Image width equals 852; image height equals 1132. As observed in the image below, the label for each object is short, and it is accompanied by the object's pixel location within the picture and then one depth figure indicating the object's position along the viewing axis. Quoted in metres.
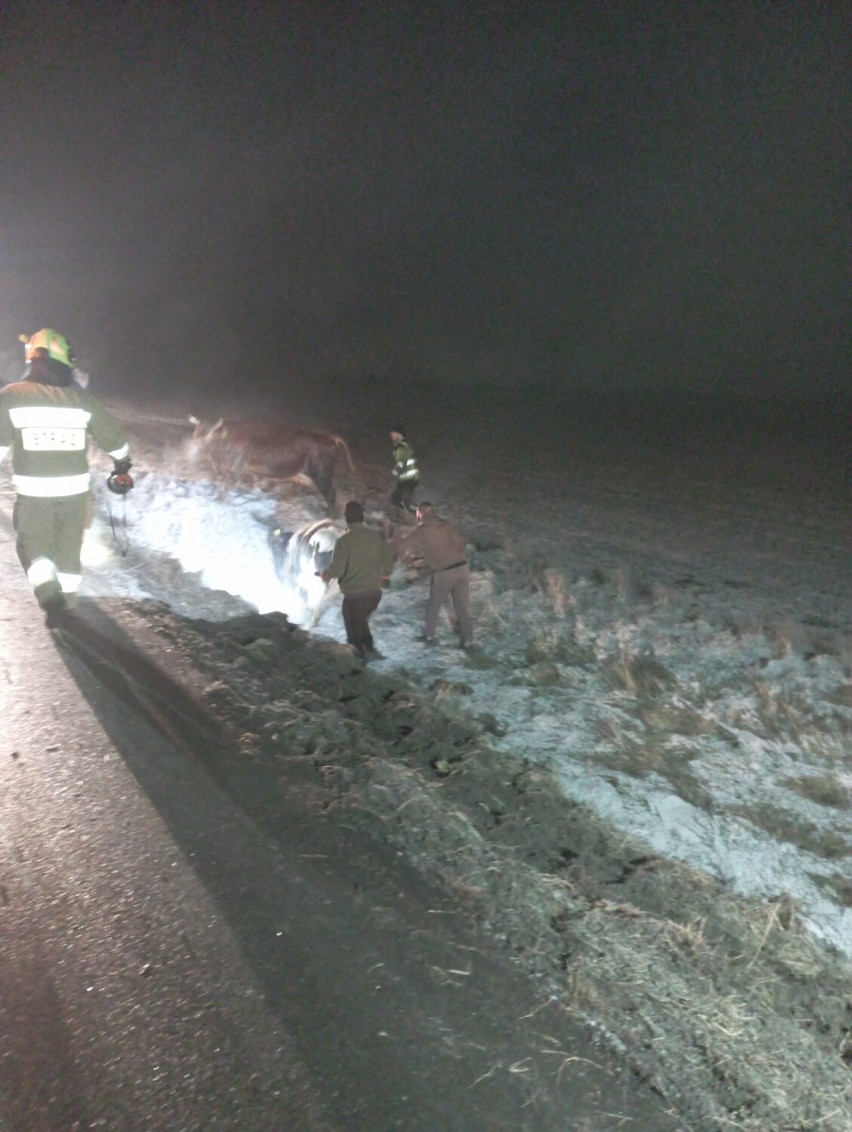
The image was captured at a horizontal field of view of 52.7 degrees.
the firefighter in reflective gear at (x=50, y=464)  6.11
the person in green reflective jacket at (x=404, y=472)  11.32
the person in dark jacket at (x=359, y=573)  7.50
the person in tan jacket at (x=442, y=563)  7.93
